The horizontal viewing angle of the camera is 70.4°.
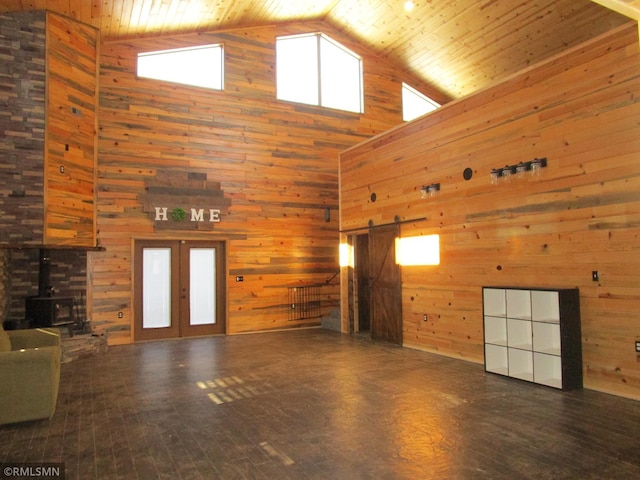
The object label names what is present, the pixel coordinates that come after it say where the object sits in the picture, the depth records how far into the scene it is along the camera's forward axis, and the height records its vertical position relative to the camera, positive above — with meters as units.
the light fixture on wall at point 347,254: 9.23 +0.15
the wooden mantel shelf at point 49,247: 6.23 +0.28
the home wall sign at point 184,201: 8.67 +1.23
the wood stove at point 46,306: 6.82 -0.62
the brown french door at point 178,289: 8.62 -0.49
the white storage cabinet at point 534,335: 4.83 -0.88
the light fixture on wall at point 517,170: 5.38 +1.11
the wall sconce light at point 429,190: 6.92 +1.09
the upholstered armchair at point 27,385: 3.98 -1.06
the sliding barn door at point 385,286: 7.71 -0.45
